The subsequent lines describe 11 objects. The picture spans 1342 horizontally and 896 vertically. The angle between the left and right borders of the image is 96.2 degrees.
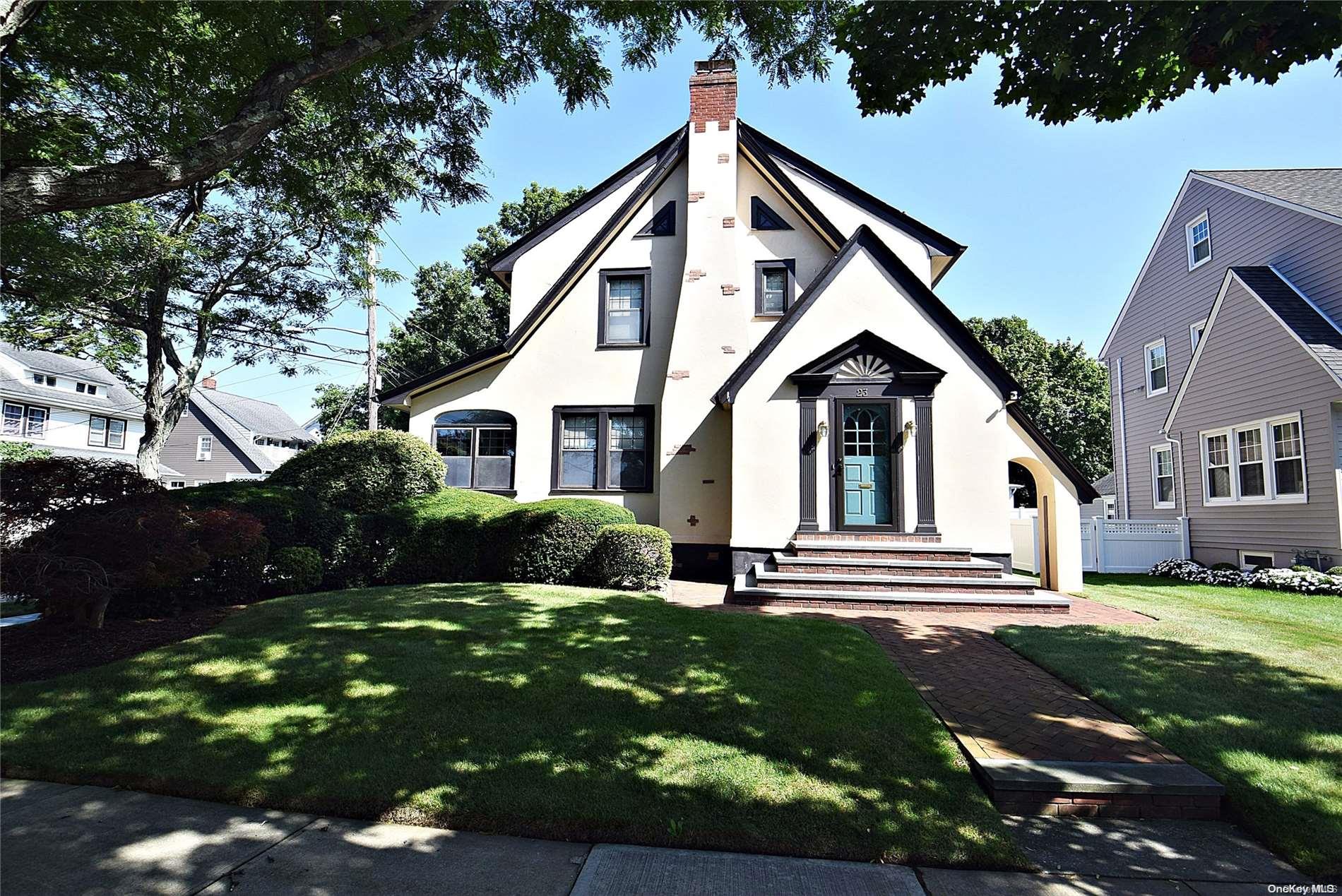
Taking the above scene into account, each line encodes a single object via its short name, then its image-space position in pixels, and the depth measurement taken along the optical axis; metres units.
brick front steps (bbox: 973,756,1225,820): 3.75
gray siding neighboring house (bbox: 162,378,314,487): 36.09
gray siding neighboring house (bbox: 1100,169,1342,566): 13.00
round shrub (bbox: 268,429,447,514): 10.56
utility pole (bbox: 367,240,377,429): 19.59
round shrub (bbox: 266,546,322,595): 8.96
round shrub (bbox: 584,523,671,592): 9.98
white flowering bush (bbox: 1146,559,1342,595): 11.80
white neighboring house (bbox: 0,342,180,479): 27.50
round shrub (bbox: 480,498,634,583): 10.08
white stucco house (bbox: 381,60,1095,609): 11.03
